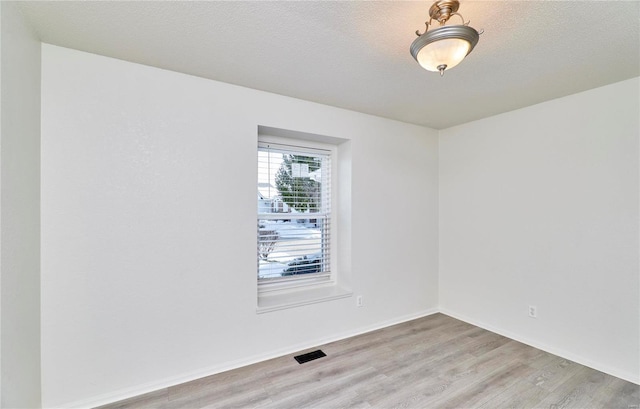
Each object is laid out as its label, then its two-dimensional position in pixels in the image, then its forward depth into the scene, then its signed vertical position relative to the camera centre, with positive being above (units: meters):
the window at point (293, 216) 2.96 -0.14
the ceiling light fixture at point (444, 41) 1.38 +0.83
